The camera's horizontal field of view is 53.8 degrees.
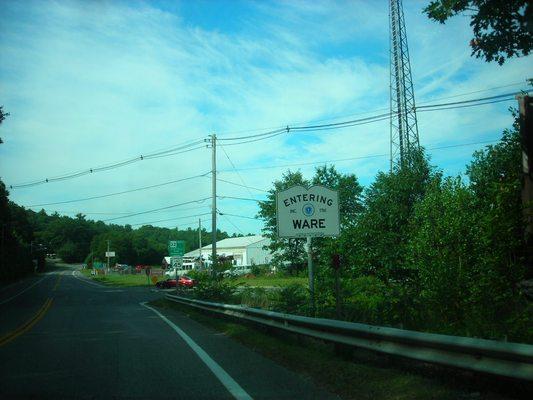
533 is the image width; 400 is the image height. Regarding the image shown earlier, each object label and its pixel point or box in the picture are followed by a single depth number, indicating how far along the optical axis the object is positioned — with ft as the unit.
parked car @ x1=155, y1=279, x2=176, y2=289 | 187.73
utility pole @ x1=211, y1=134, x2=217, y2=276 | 101.30
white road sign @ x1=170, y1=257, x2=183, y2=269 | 109.70
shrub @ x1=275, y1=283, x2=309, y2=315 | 42.63
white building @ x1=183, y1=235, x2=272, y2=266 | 317.11
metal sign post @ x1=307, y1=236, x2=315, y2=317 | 39.17
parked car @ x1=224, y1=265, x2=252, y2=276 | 257.75
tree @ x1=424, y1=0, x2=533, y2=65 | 28.25
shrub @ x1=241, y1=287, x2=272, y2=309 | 59.16
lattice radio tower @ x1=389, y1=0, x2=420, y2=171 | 99.91
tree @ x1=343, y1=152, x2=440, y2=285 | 86.33
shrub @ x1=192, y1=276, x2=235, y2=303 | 73.73
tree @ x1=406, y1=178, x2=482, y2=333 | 35.55
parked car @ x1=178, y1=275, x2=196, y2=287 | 150.35
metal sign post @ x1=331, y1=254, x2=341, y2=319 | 34.27
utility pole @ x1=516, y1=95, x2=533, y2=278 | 31.40
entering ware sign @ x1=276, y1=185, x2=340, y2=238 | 42.57
